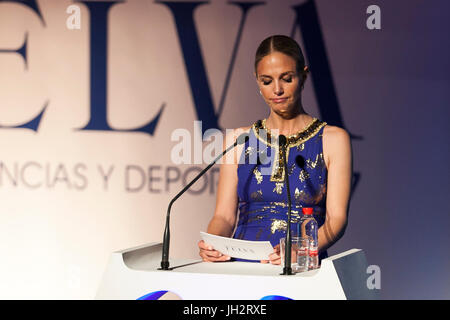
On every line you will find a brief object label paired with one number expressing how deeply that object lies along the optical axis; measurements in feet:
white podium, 14.57
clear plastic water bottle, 16.92
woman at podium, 20.47
